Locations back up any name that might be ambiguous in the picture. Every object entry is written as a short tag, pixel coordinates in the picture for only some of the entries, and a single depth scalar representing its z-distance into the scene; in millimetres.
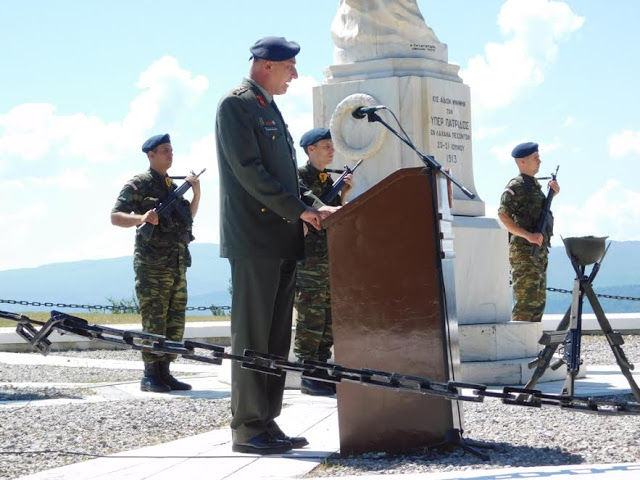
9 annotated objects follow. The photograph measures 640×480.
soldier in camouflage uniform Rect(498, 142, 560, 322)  9625
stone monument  9875
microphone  5055
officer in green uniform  5289
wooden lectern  5066
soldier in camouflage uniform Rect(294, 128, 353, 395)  8609
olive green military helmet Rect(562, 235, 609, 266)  6547
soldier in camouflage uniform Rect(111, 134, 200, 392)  9008
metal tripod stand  6480
